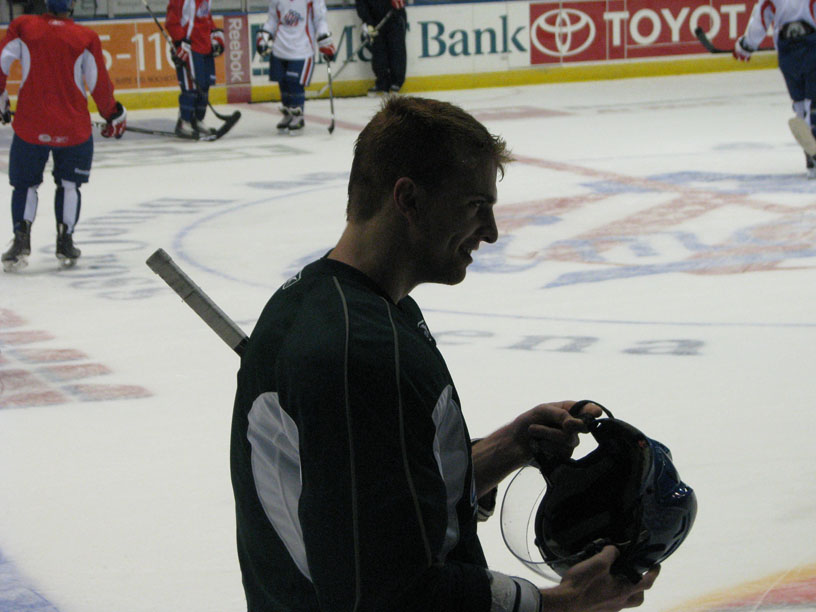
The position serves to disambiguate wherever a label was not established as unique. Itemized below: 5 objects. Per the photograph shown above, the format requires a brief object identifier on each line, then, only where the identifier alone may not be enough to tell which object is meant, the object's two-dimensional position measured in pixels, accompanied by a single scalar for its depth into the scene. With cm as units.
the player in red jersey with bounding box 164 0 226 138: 2131
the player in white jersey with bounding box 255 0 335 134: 2186
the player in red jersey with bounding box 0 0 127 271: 1267
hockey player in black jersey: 260
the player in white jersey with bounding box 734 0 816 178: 1692
